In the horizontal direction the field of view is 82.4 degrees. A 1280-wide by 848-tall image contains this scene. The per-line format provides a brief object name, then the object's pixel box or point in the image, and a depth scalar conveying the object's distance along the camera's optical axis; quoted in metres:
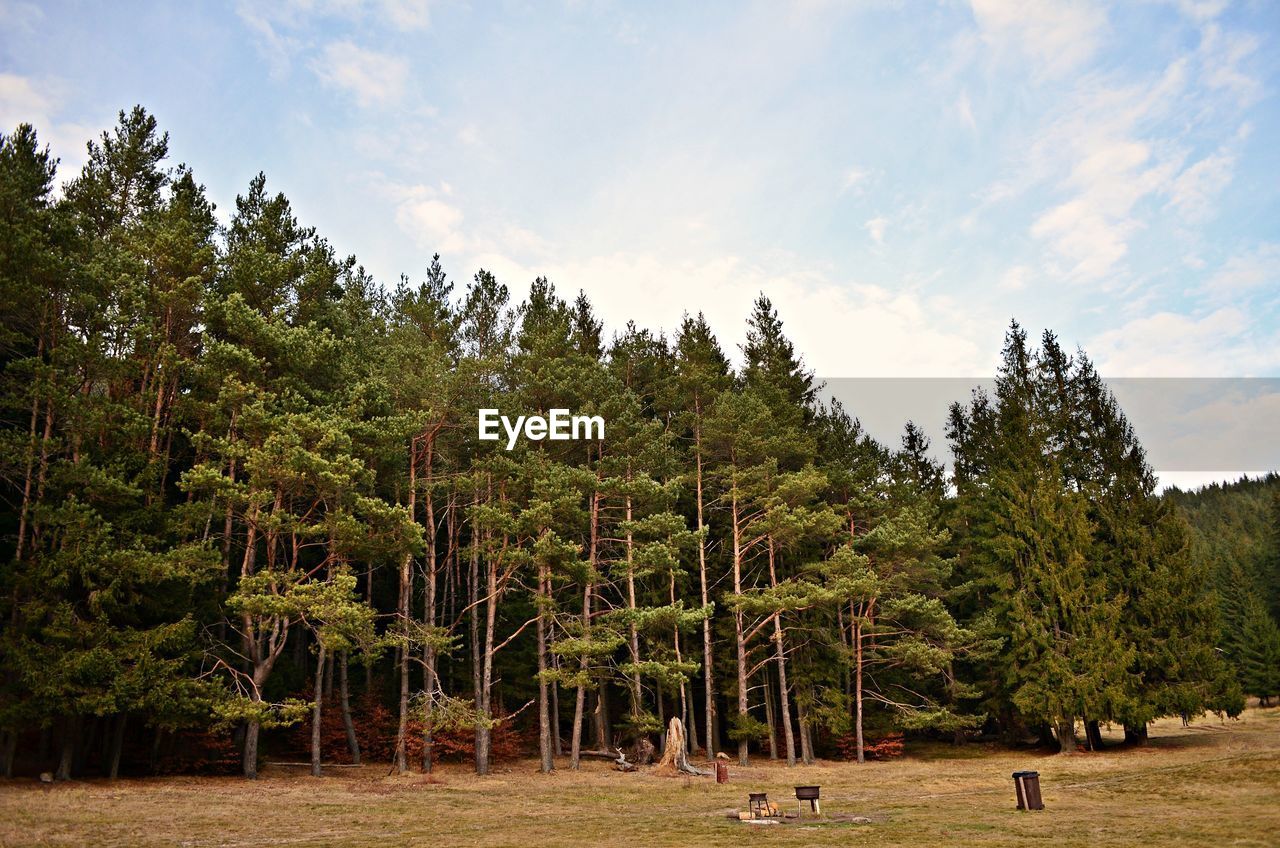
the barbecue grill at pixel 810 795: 14.68
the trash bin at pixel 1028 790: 14.50
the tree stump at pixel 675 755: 24.84
